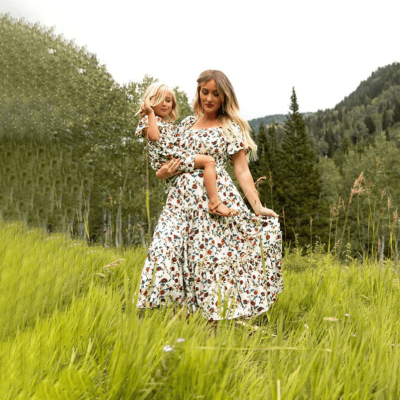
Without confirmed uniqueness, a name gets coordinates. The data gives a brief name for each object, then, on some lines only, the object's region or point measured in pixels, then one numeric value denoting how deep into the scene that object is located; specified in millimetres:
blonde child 2898
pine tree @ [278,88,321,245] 38969
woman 2781
